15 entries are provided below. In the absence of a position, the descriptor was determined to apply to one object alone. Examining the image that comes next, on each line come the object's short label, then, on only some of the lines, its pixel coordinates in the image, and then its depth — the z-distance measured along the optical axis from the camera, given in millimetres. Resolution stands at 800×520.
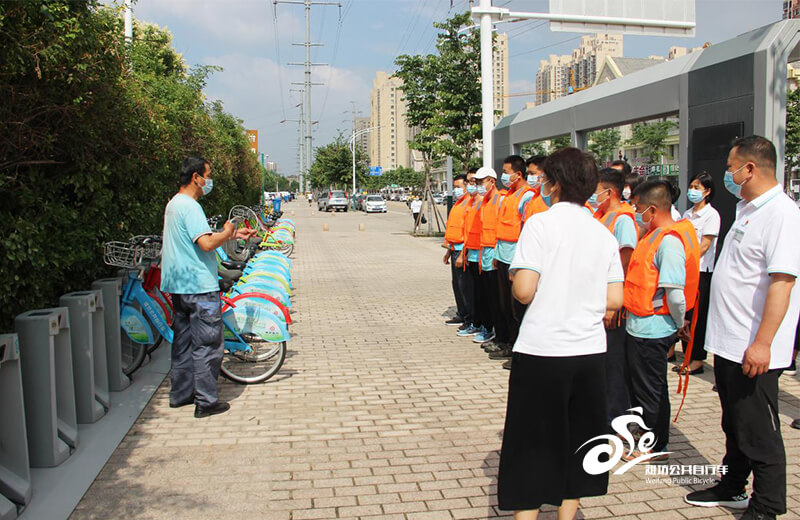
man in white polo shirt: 3076
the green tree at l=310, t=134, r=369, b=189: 61516
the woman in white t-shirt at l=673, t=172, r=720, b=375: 5906
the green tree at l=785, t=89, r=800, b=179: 24547
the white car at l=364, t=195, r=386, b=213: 48031
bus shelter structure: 6840
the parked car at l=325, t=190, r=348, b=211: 48844
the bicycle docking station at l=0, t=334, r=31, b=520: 3477
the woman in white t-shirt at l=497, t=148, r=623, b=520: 2760
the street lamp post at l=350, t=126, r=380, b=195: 54203
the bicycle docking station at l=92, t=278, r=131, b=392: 5273
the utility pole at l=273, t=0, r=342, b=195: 63344
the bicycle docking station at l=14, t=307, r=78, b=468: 3877
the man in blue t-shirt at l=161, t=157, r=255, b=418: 4855
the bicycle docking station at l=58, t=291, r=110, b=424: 4582
